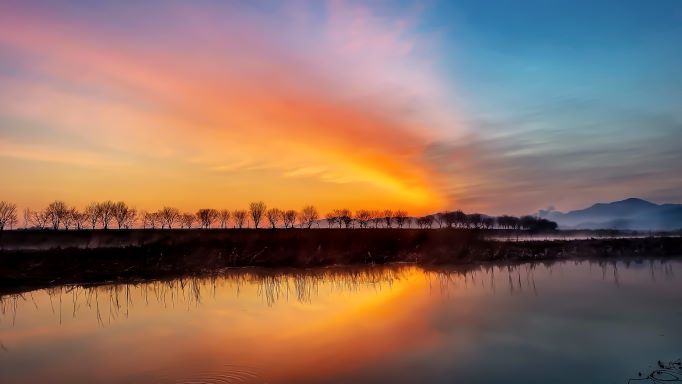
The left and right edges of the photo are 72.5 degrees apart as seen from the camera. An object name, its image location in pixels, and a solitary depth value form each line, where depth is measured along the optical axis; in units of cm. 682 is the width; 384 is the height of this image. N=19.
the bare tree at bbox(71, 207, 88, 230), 11088
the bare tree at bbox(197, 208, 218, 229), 14025
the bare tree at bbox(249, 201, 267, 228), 14712
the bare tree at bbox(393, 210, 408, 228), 15912
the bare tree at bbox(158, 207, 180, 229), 13765
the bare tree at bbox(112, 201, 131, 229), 11719
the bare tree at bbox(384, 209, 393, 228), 15727
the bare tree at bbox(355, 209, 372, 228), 16049
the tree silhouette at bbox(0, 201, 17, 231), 8299
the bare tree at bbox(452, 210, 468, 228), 13462
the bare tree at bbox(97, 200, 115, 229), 11594
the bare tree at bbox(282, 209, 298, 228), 15362
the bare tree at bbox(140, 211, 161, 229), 12995
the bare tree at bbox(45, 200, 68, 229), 10629
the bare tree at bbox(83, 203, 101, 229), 11250
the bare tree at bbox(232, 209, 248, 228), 14495
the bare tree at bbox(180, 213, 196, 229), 14341
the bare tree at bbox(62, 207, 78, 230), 10925
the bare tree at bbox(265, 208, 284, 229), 14584
